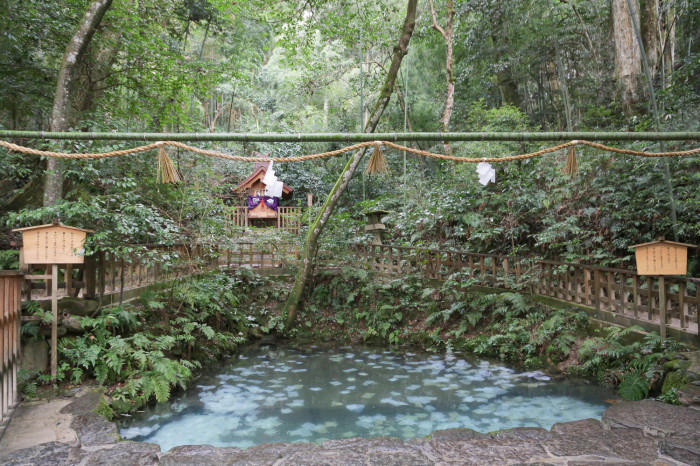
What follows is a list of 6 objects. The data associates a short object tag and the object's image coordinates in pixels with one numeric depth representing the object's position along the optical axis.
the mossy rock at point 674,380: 4.20
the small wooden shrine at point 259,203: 15.55
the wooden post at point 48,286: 5.53
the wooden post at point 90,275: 5.53
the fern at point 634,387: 4.62
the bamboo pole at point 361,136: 3.66
